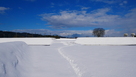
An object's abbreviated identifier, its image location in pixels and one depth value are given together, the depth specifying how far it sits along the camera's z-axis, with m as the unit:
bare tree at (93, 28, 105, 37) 52.25
